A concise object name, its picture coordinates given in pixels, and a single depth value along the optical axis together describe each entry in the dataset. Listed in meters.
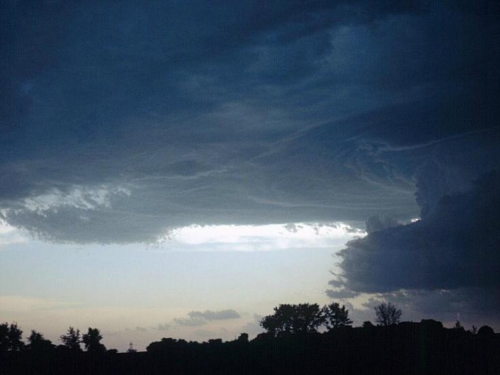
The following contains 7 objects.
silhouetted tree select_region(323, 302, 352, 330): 163.12
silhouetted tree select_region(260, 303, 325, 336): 163.25
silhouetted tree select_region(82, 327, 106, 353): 104.69
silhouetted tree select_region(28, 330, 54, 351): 96.79
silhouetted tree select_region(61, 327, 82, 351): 103.36
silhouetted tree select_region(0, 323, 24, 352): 109.19
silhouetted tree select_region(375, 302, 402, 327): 153.00
